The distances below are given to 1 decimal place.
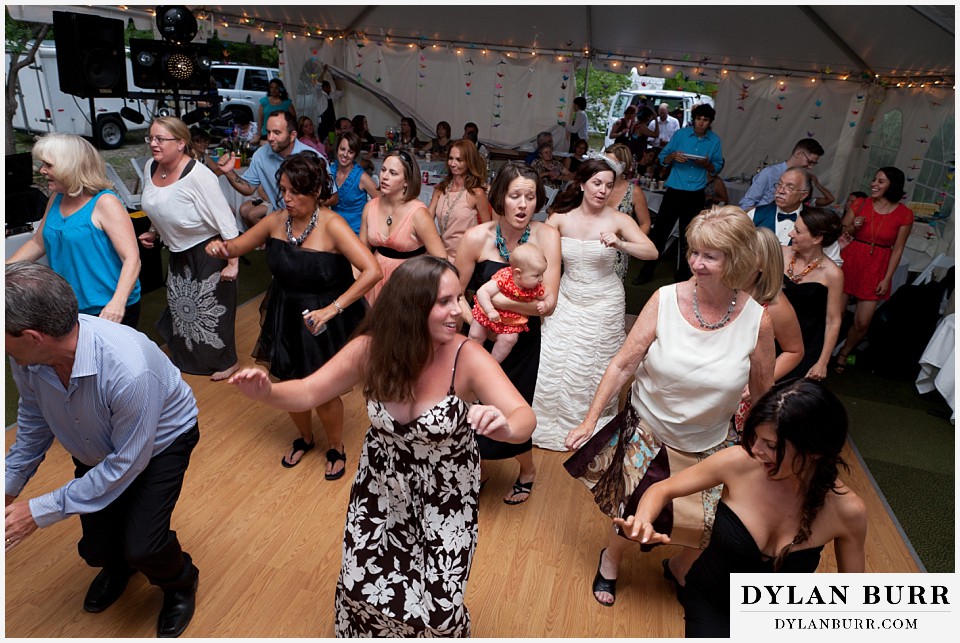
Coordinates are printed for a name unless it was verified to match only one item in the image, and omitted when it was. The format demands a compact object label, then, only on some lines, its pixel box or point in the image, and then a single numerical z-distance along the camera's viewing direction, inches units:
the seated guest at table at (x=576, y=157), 305.4
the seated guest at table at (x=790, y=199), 152.3
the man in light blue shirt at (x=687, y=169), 263.7
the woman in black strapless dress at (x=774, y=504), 63.1
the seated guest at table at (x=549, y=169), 289.1
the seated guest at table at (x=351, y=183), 183.6
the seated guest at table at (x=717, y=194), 289.4
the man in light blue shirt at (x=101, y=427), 67.2
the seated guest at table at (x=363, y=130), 335.3
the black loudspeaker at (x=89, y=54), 209.6
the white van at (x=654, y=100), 505.7
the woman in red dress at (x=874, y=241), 190.9
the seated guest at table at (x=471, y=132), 319.1
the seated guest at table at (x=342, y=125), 323.6
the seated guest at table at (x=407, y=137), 342.9
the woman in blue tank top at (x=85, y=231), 114.3
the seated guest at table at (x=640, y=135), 368.8
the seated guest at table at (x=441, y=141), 332.8
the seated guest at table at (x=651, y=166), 329.1
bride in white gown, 142.7
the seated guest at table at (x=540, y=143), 294.2
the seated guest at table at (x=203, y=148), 240.2
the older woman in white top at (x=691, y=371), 87.3
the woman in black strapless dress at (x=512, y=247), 123.4
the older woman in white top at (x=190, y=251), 144.4
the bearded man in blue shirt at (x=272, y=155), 176.7
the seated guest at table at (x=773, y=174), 197.6
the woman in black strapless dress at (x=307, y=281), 120.3
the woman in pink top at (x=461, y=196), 169.2
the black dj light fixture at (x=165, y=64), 235.0
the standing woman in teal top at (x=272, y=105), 309.4
